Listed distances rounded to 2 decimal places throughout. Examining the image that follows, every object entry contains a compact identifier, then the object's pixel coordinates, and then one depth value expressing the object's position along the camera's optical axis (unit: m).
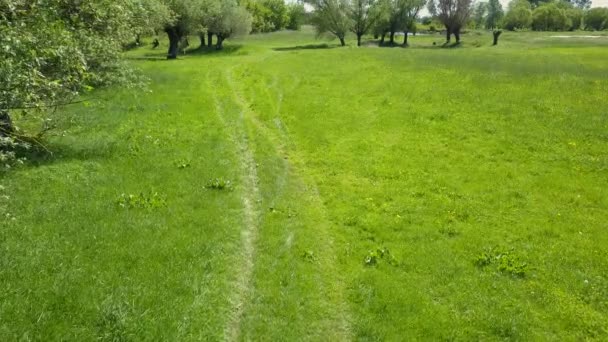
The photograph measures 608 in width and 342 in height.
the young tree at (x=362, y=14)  90.62
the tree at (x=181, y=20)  60.22
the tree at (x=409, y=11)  99.12
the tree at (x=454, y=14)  99.56
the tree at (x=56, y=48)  11.87
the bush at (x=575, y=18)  169.82
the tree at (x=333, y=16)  88.69
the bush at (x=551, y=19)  156.62
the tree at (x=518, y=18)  165.12
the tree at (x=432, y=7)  103.41
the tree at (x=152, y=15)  25.05
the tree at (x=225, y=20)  70.68
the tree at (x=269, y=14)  129.54
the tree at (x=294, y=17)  161.00
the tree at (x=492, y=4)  196.70
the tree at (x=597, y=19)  173.50
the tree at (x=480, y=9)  136.50
